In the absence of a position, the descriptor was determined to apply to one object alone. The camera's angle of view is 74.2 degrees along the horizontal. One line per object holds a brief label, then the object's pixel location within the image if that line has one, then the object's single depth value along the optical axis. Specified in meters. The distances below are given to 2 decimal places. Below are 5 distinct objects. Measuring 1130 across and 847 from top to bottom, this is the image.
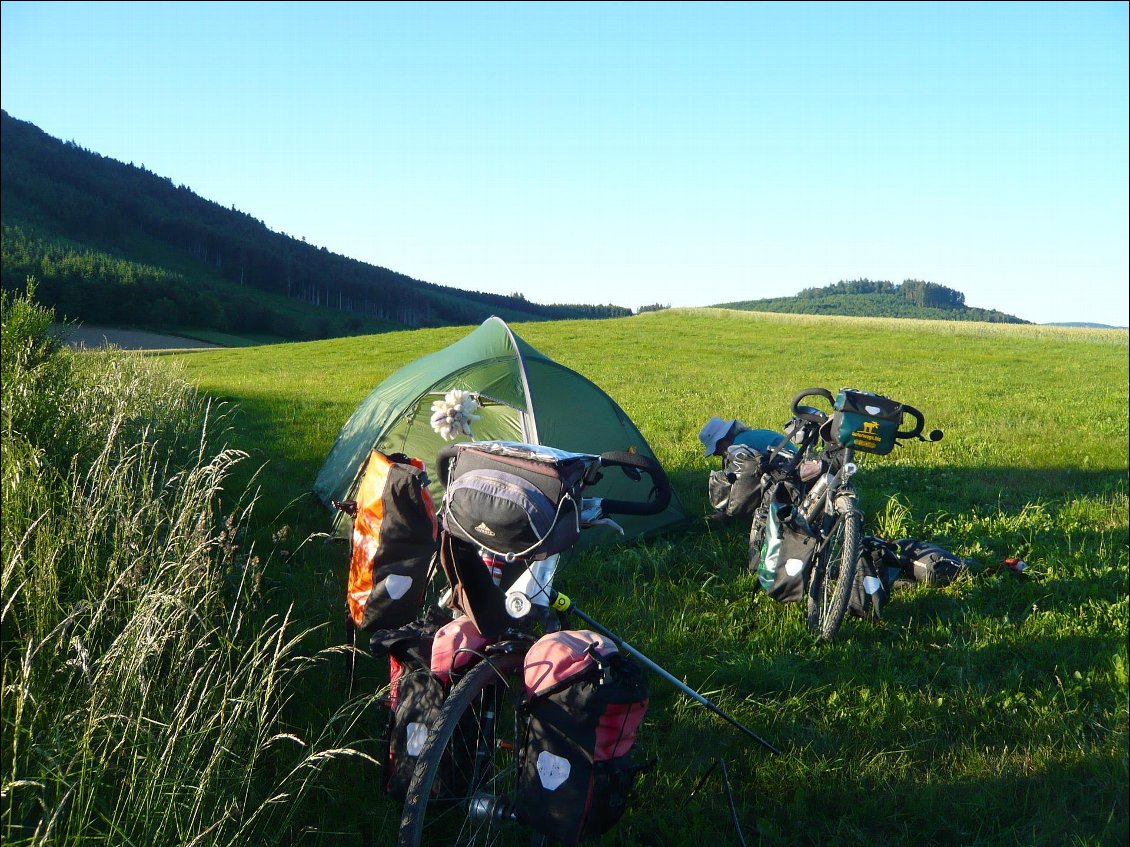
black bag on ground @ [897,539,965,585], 5.88
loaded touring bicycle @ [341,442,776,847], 2.41
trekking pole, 2.70
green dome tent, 7.15
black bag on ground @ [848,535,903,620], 5.20
